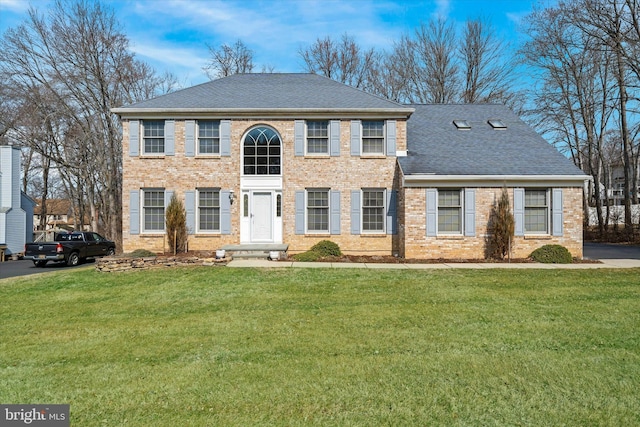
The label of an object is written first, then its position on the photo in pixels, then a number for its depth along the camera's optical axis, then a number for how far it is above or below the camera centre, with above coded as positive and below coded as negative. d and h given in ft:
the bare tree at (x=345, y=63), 111.55 +43.77
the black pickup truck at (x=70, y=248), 55.31 -3.99
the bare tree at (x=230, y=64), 109.50 +43.44
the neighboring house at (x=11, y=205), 72.79 +3.02
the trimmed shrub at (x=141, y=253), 47.45 -4.01
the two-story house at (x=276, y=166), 53.88 +7.30
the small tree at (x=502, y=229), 48.44 -1.20
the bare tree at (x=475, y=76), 104.12 +37.59
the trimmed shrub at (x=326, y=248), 50.57 -3.59
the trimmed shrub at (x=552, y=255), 46.96 -4.25
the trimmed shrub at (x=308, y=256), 48.19 -4.42
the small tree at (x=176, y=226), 52.21 -0.71
